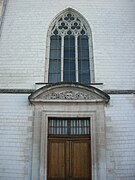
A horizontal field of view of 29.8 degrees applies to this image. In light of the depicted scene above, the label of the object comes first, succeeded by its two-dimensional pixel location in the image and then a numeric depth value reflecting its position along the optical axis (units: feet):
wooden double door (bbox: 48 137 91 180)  28.76
